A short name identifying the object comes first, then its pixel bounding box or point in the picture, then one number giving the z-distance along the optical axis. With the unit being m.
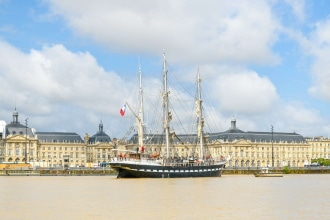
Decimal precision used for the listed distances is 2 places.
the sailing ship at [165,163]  120.12
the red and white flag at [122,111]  129.12
